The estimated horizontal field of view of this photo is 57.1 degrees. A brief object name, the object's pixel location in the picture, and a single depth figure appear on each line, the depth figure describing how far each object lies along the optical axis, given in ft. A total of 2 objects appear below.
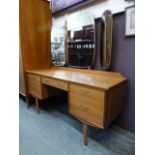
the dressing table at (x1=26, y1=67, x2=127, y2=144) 4.59
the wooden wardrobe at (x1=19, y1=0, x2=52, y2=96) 7.98
